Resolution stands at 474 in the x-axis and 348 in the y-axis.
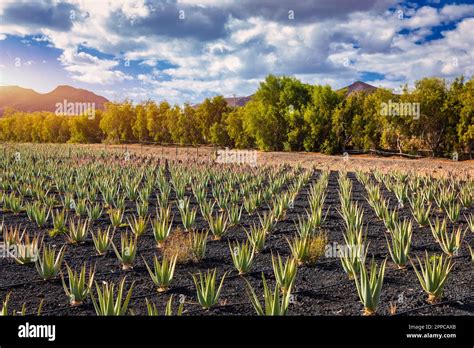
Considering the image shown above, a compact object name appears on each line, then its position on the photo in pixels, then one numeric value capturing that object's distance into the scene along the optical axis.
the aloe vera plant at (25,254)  5.62
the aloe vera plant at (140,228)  6.88
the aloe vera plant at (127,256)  5.44
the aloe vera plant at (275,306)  3.53
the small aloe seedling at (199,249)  5.75
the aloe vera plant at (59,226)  7.14
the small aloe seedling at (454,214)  7.84
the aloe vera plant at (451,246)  5.80
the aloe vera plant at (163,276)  4.64
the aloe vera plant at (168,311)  3.28
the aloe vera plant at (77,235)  6.56
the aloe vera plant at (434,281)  4.32
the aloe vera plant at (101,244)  6.00
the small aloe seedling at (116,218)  7.57
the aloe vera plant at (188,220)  7.29
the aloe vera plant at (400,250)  5.42
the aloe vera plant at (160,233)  6.46
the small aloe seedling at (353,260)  4.86
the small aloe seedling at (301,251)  5.53
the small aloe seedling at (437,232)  6.31
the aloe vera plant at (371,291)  3.95
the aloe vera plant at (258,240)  6.08
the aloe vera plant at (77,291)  4.24
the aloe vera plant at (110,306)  3.57
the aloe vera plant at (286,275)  4.41
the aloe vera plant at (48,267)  4.99
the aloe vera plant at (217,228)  6.92
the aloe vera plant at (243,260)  5.18
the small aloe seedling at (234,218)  7.65
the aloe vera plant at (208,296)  4.10
